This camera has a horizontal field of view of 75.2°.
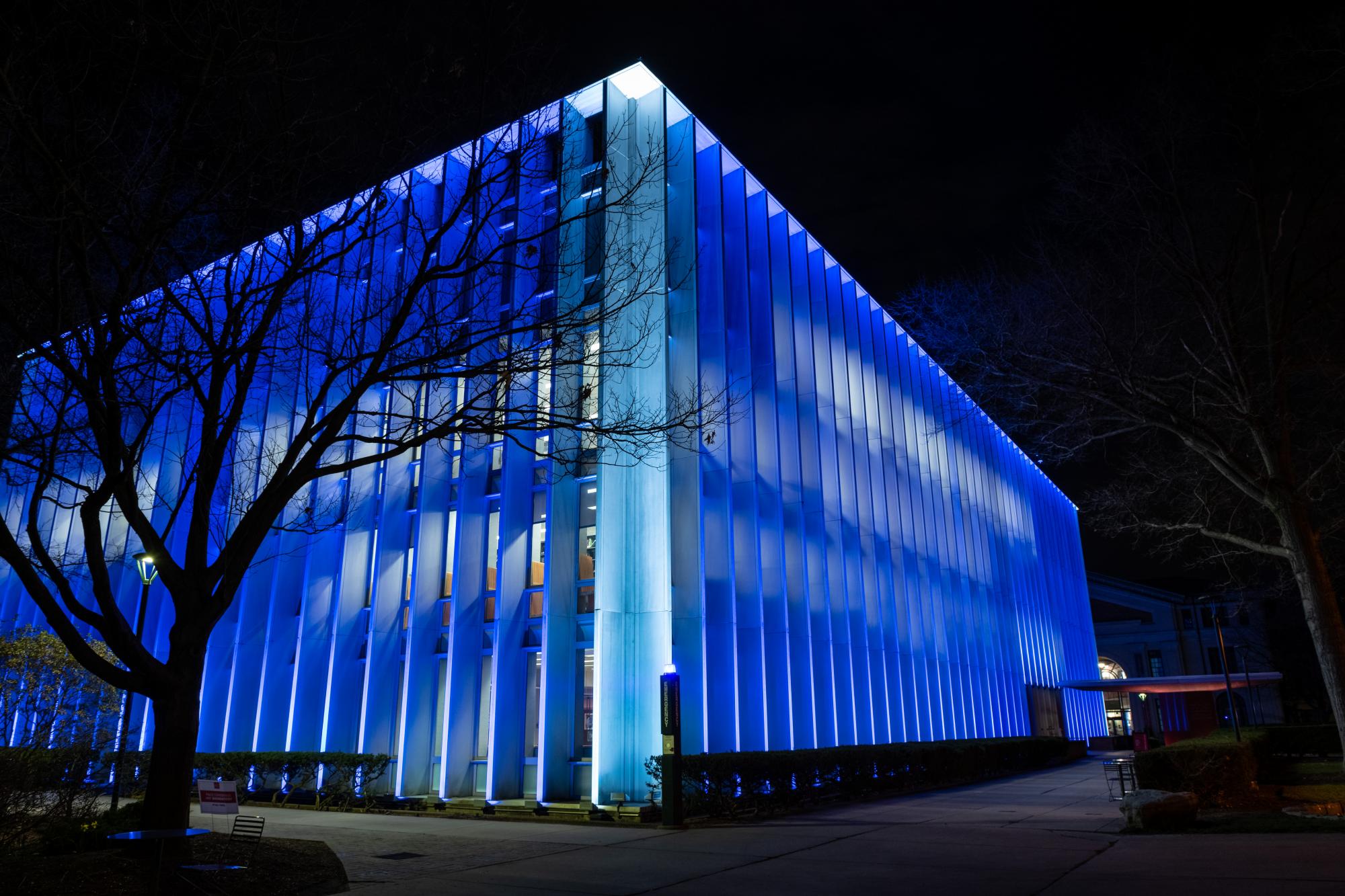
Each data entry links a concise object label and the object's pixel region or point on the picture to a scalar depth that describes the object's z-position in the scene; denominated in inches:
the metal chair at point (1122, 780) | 652.1
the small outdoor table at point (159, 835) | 320.2
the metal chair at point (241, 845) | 368.0
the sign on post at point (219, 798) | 347.3
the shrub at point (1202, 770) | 599.8
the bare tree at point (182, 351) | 366.3
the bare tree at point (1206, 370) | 649.6
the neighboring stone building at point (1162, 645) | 2522.1
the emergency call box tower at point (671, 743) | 589.6
